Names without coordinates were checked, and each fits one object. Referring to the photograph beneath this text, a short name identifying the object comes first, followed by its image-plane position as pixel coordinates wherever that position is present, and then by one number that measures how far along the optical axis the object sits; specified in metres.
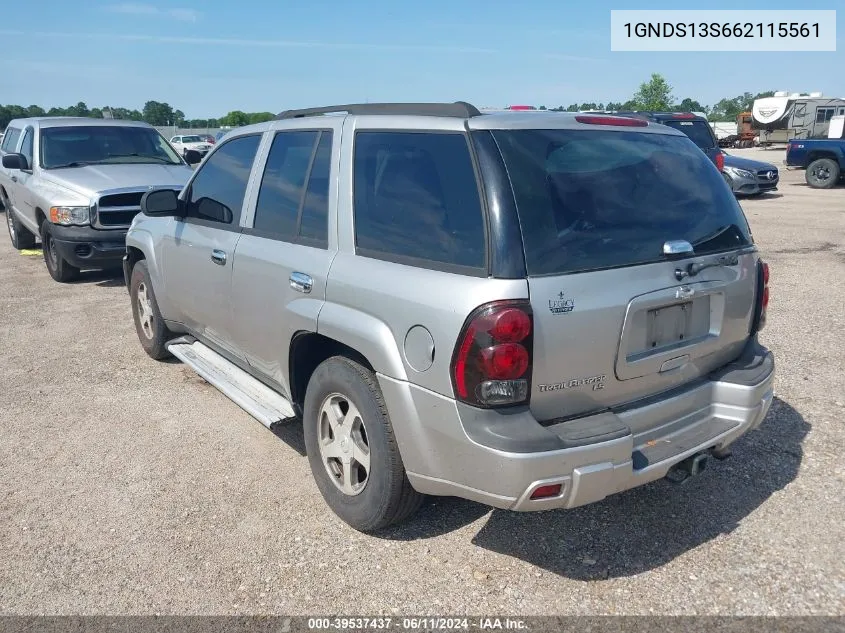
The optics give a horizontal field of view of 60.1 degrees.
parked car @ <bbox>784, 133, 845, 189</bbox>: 19.61
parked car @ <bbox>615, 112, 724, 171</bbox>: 14.91
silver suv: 2.73
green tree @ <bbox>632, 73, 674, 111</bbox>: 59.06
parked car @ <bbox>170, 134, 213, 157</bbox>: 37.40
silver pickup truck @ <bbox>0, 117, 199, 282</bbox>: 8.56
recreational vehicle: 32.34
